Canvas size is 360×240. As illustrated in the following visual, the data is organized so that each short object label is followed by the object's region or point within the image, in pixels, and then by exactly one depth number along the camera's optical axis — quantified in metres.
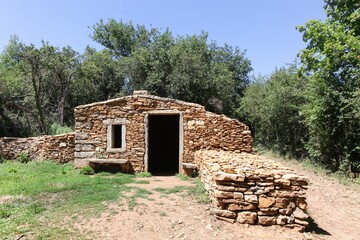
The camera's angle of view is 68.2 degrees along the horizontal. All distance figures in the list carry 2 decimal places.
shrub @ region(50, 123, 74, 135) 15.47
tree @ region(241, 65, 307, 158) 15.45
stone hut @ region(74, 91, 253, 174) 10.06
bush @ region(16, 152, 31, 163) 11.95
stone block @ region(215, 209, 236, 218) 5.55
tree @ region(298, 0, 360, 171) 10.38
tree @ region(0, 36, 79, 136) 16.97
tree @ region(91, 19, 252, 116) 20.95
